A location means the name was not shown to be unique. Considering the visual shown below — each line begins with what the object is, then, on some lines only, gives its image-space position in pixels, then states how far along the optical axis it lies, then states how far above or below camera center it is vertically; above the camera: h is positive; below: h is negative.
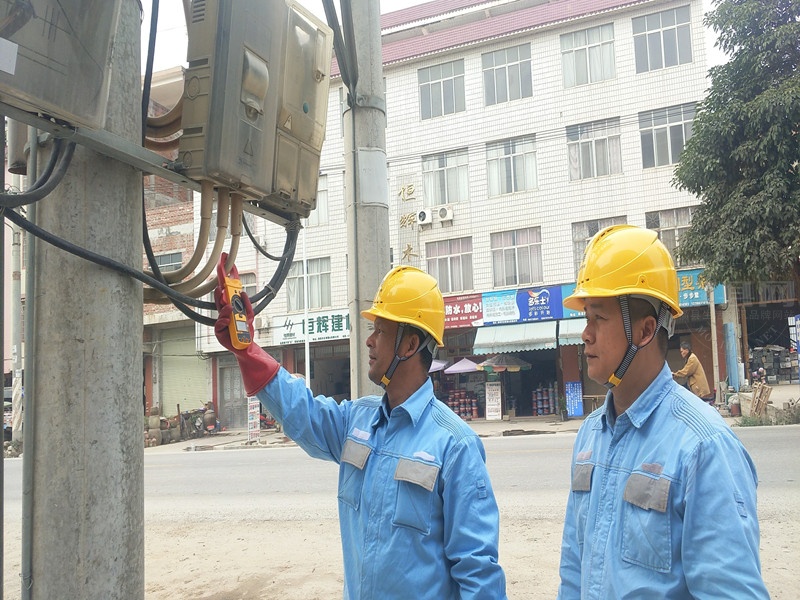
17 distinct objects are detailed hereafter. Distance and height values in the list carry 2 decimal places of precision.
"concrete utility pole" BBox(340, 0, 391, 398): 3.80 +1.07
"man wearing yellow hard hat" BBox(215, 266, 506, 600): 2.29 -0.29
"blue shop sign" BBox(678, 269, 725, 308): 19.47 +2.05
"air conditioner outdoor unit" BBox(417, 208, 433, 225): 23.25 +5.22
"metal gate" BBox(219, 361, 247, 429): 26.12 -0.62
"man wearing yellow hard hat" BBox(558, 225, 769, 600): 1.67 -0.27
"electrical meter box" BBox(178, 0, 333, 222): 2.17 +0.92
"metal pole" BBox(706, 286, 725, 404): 19.16 +0.49
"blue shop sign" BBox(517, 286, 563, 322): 21.17 +2.02
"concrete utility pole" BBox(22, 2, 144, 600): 1.92 -0.04
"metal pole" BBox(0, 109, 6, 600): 1.89 +0.39
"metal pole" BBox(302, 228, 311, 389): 22.13 +1.61
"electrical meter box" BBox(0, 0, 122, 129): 1.61 +0.81
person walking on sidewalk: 11.07 -0.18
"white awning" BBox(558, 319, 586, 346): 20.34 +1.10
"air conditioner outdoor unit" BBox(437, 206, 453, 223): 23.06 +5.26
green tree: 14.60 +4.62
